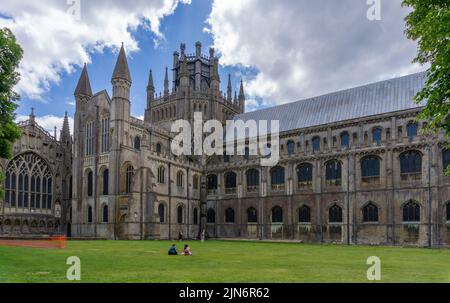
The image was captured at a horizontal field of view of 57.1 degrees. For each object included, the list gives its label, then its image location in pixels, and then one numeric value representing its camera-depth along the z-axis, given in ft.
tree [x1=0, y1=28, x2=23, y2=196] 78.43
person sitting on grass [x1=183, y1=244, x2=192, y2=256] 82.69
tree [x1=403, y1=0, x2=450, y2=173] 49.21
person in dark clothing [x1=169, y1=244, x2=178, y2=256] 81.66
